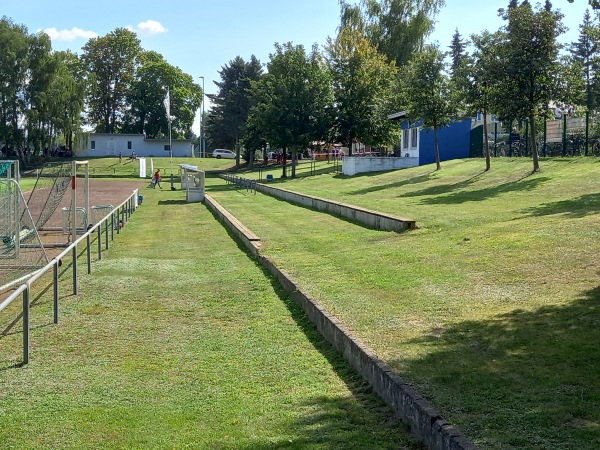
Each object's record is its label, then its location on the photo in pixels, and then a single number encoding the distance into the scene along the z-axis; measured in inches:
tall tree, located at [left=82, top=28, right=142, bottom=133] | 3966.5
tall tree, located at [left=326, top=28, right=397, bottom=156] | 1921.8
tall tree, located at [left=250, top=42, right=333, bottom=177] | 1897.1
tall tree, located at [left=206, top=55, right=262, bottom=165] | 2915.8
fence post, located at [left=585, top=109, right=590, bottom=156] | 1299.0
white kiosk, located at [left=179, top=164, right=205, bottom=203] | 1337.4
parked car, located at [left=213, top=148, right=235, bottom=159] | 3853.3
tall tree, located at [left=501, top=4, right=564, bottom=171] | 1051.9
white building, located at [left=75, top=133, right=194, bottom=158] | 3671.3
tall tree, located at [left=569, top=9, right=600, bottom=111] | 769.8
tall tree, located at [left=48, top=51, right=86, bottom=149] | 2886.3
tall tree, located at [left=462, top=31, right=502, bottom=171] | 1090.7
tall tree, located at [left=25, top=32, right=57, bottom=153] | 2859.3
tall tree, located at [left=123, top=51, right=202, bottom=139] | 3932.1
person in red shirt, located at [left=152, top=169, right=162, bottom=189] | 1926.7
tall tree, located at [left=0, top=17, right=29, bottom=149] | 2787.9
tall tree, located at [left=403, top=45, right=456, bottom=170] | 1443.2
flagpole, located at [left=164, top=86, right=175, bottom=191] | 1889.8
